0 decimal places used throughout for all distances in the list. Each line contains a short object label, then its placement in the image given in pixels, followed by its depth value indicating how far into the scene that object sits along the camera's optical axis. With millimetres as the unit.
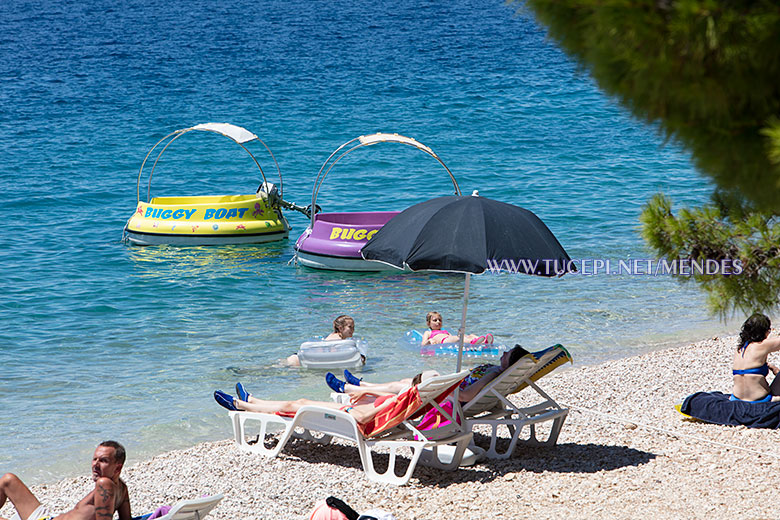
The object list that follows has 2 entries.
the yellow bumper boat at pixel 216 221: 30734
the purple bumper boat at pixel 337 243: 27156
